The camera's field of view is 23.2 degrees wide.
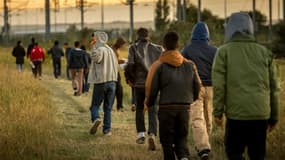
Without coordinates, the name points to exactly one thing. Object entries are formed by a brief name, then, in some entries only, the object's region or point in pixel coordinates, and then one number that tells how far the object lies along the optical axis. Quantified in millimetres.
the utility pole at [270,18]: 68750
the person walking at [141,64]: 11984
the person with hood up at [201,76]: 10492
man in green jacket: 7758
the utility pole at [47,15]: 51406
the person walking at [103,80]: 13484
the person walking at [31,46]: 33169
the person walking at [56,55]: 34562
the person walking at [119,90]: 16141
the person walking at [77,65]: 23281
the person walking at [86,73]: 23634
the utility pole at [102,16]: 98625
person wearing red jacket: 31781
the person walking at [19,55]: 35156
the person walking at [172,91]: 9500
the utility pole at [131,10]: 67344
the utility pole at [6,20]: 77038
